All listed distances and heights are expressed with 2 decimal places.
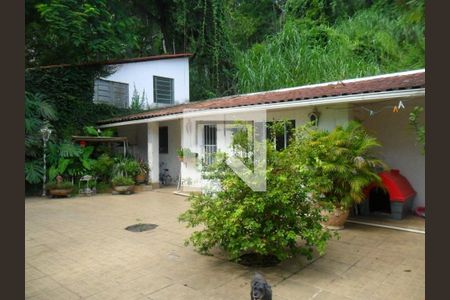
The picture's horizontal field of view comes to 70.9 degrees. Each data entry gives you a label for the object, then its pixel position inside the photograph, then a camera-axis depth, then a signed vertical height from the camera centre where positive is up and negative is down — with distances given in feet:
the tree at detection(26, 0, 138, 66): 38.63 +15.94
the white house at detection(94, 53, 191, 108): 48.96 +11.15
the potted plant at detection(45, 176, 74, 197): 35.73 -4.26
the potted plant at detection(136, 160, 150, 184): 41.02 -2.92
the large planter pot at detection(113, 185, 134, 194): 37.78 -4.65
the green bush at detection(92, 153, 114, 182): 39.37 -1.97
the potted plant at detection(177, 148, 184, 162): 37.23 -0.43
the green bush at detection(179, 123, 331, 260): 14.29 -3.07
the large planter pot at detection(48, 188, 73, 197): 35.70 -4.73
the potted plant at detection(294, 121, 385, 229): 19.94 -1.04
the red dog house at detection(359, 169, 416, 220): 22.70 -3.58
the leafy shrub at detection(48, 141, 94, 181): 38.10 -1.19
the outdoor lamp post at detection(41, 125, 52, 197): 37.30 +1.61
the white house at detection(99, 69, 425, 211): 22.08 +3.35
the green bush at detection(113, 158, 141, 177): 39.60 -2.25
